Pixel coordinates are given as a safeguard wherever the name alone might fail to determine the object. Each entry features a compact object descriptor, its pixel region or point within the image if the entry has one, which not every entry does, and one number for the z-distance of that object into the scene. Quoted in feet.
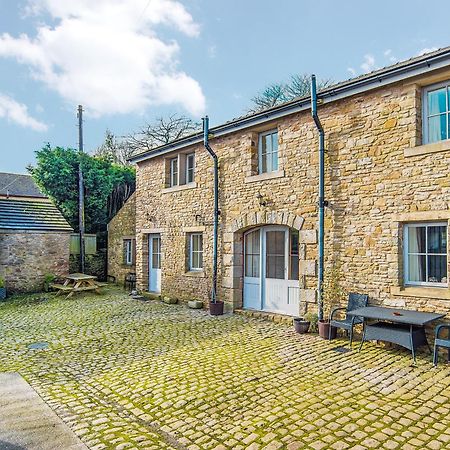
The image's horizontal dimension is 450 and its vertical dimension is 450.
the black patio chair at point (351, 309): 22.61
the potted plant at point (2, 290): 42.18
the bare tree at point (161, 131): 84.43
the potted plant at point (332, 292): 25.31
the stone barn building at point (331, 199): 21.90
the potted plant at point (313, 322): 25.85
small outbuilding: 44.65
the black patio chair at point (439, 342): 17.92
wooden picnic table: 43.81
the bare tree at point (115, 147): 91.45
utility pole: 55.72
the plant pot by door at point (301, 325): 25.49
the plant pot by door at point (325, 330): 24.06
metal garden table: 19.28
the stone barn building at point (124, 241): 52.49
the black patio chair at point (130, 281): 49.93
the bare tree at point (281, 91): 74.64
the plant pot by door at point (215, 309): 32.40
